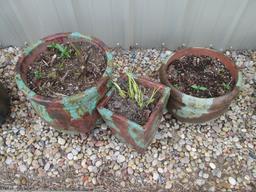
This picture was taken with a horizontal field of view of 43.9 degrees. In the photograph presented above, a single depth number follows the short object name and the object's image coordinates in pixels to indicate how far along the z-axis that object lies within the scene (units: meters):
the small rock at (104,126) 2.18
